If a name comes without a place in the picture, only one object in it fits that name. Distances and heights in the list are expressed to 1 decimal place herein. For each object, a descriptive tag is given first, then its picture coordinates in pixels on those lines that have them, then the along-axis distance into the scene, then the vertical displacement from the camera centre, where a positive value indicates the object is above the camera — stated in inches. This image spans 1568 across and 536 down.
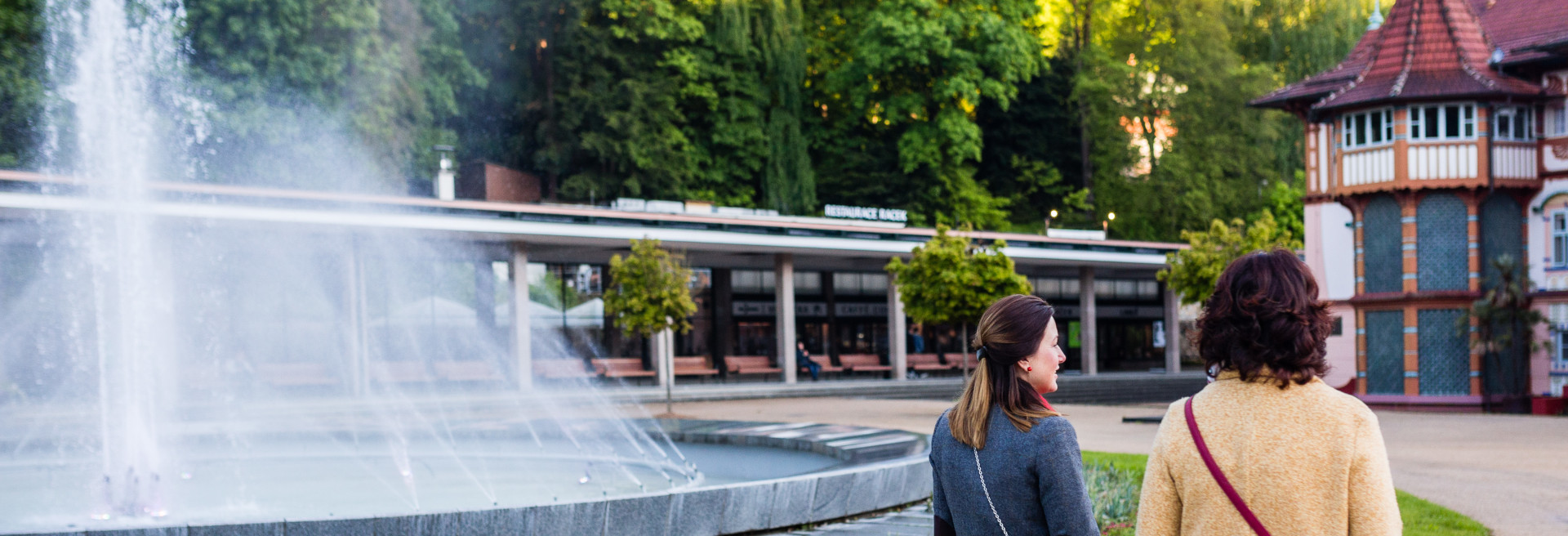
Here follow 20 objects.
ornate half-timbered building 1082.1 +38.3
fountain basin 332.8 -84.0
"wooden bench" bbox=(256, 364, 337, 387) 1298.0 -118.4
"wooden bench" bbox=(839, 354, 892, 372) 1684.3 -153.0
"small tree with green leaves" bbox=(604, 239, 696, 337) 1071.6 -33.9
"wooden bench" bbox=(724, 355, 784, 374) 1601.9 -146.1
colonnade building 1178.0 -32.5
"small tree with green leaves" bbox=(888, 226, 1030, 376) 1020.5 -28.1
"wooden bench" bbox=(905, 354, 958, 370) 1765.5 -161.6
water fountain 426.9 -80.8
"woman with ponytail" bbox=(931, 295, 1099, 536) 133.7 -20.8
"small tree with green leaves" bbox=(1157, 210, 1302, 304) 1053.2 -13.7
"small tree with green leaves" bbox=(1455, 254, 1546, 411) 1057.5 -81.5
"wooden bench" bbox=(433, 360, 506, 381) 1408.7 -128.2
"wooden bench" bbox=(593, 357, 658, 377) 1499.8 -137.4
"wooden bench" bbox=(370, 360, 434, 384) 1380.4 -125.6
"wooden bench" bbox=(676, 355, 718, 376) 1557.6 -142.4
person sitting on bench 1630.8 -143.9
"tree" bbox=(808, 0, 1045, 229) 1886.1 +229.5
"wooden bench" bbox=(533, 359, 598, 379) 1494.8 -137.4
